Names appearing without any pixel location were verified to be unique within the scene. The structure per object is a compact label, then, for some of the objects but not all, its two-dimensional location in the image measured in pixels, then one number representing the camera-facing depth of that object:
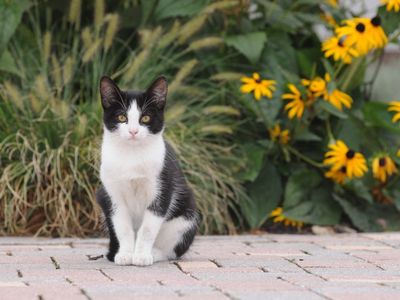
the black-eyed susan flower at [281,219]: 8.21
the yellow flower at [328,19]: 9.44
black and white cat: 5.45
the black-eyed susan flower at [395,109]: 8.11
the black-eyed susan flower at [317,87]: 8.09
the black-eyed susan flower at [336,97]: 8.18
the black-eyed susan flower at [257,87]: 8.17
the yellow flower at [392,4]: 8.03
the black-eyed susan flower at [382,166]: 8.15
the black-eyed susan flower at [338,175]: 8.21
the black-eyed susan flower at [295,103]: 8.20
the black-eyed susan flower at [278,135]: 8.48
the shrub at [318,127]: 8.18
